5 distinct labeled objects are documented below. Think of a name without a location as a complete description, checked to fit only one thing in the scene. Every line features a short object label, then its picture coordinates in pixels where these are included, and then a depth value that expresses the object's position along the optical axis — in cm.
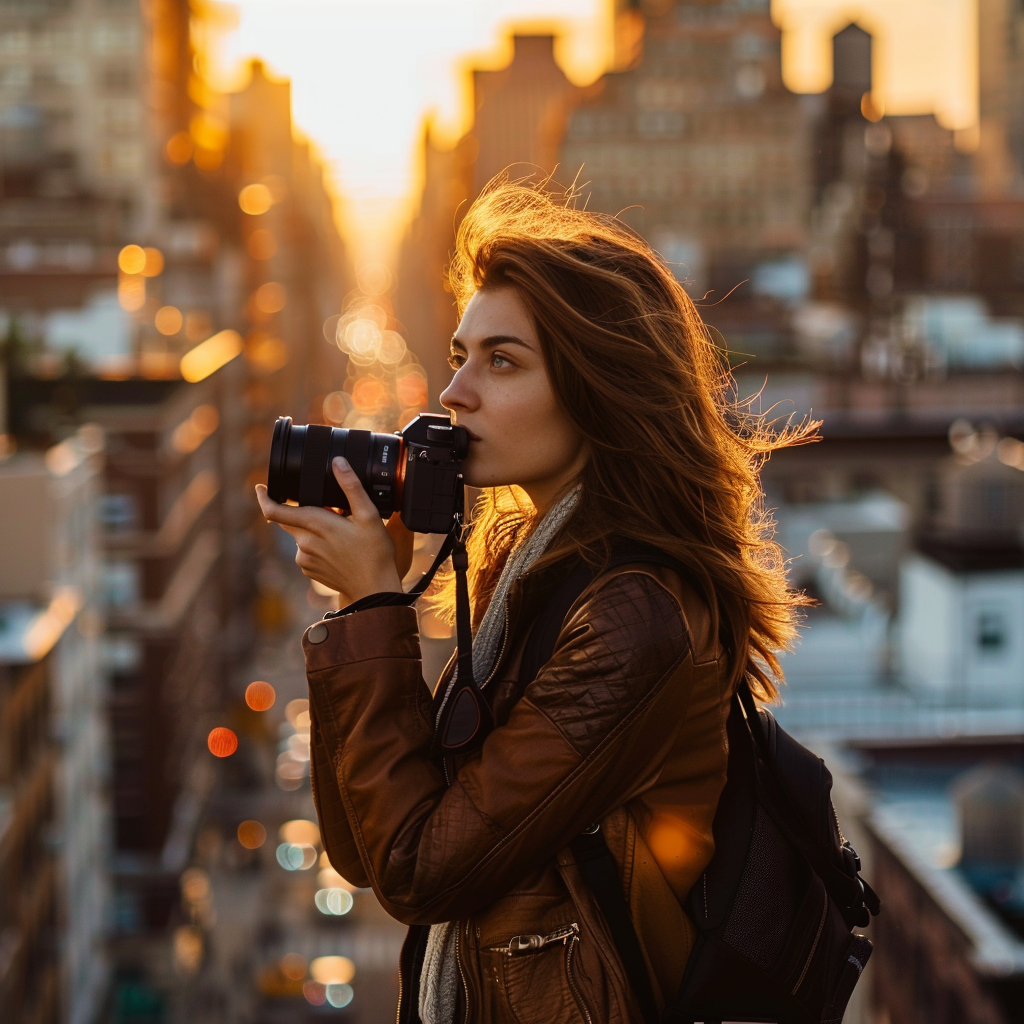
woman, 221
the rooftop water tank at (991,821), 1362
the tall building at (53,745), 2308
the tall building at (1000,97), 6631
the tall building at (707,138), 5588
